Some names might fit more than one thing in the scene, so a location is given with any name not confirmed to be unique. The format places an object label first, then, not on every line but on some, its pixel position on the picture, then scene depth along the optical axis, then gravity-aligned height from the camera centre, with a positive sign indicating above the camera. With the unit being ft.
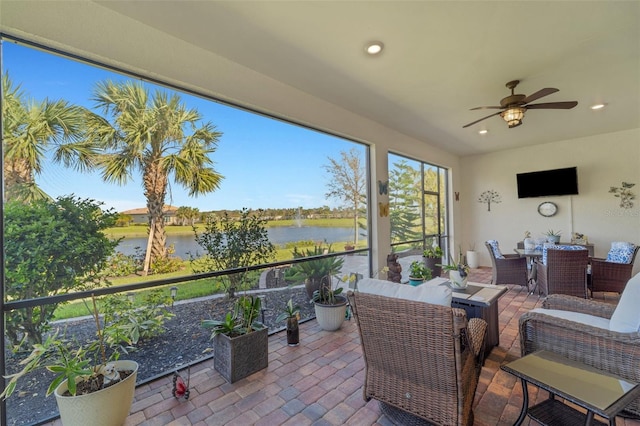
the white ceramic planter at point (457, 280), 10.03 -2.42
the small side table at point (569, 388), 4.47 -3.12
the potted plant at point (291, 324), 10.09 -3.97
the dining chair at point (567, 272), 13.50 -2.93
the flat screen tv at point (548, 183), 19.54 +2.41
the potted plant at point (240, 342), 8.00 -3.78
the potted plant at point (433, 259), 18.46 -3.01
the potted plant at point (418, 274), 11.82 -2.60
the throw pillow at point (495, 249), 16.34 -2.11
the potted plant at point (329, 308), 11.25 -3.79
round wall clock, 20.62 +0.42
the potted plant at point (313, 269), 11.95 -2.40
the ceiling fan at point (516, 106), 10.25 +4.20
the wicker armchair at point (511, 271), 15.78 -3.29
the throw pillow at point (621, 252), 13.93 -2.09
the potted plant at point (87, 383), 5.66 -3.68
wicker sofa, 5.86 -2.91
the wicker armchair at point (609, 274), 13.82 -3.19
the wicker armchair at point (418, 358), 5.22 -3.04
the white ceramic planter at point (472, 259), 23.79 -3.86
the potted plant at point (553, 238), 18.54 -1.64
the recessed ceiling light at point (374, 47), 8.38 +5.38
